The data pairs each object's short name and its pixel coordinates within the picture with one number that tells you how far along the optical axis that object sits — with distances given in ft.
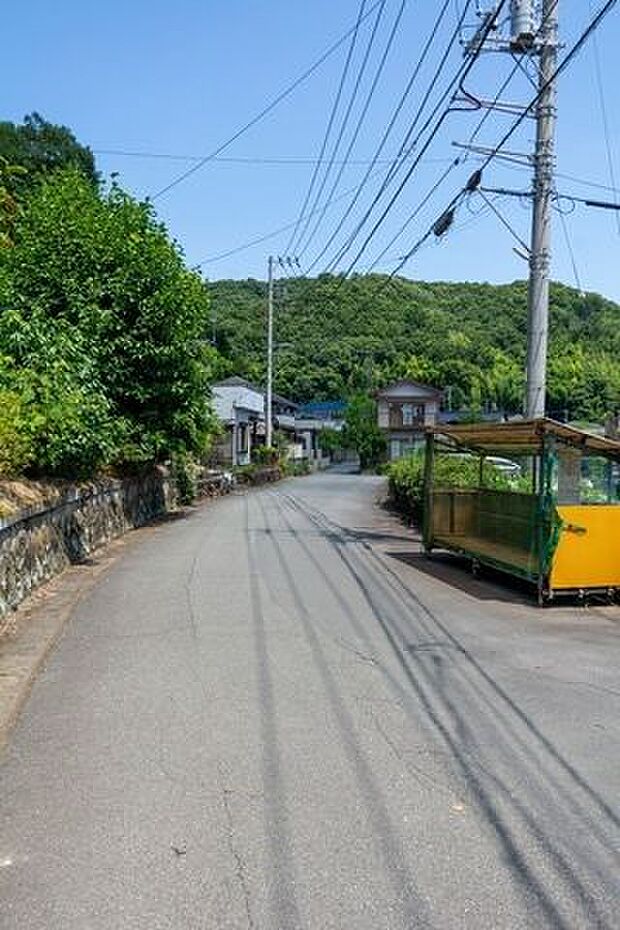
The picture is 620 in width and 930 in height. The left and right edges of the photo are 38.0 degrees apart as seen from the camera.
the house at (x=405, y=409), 243.40
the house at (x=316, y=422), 287.42
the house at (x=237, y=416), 174.50
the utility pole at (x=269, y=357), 159.02
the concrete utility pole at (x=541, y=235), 49.26
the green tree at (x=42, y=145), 134.21
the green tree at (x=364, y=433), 232.73
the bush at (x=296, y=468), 185.39
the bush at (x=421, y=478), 55.42
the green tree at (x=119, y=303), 59.26
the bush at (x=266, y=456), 164.04
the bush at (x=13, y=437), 37.79
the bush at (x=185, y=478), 89.13
